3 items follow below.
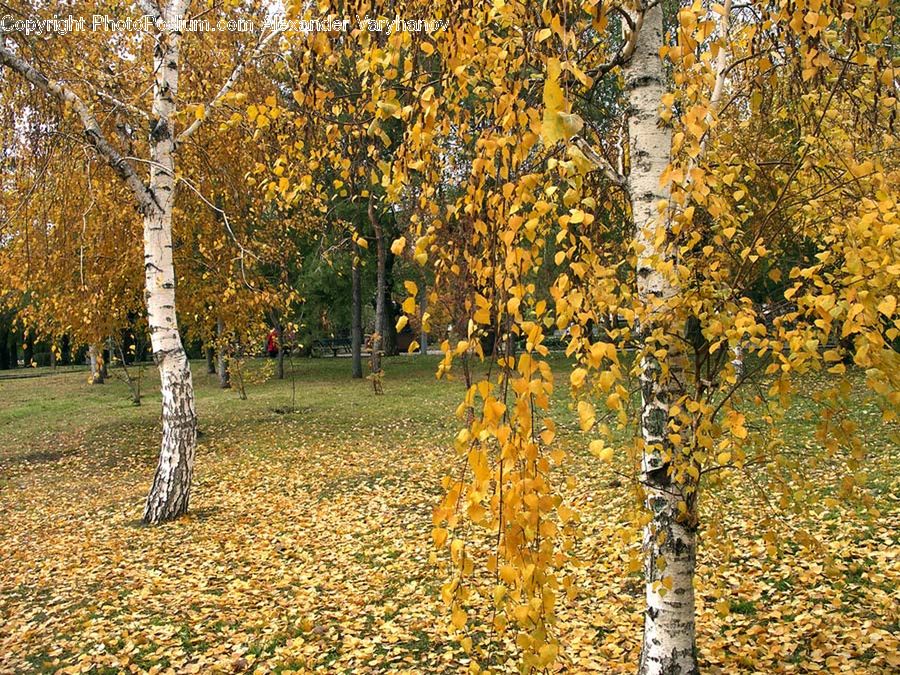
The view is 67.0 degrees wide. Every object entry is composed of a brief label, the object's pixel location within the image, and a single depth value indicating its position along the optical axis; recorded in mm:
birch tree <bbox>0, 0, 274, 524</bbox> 6621
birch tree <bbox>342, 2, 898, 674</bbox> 1555
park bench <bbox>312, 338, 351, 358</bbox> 31562
